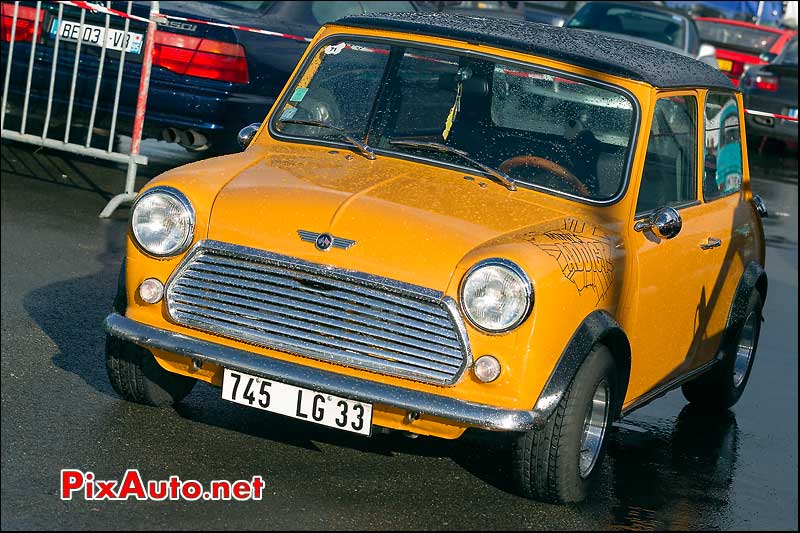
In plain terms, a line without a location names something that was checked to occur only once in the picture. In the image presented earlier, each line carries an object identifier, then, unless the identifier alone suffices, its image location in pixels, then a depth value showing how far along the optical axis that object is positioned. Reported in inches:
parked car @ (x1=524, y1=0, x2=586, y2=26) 1011.1
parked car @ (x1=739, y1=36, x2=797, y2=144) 764.6
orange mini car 197.6
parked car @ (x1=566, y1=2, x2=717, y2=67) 662.5
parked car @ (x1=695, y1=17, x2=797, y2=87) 1080.8
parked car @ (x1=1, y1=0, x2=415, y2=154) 411.2
